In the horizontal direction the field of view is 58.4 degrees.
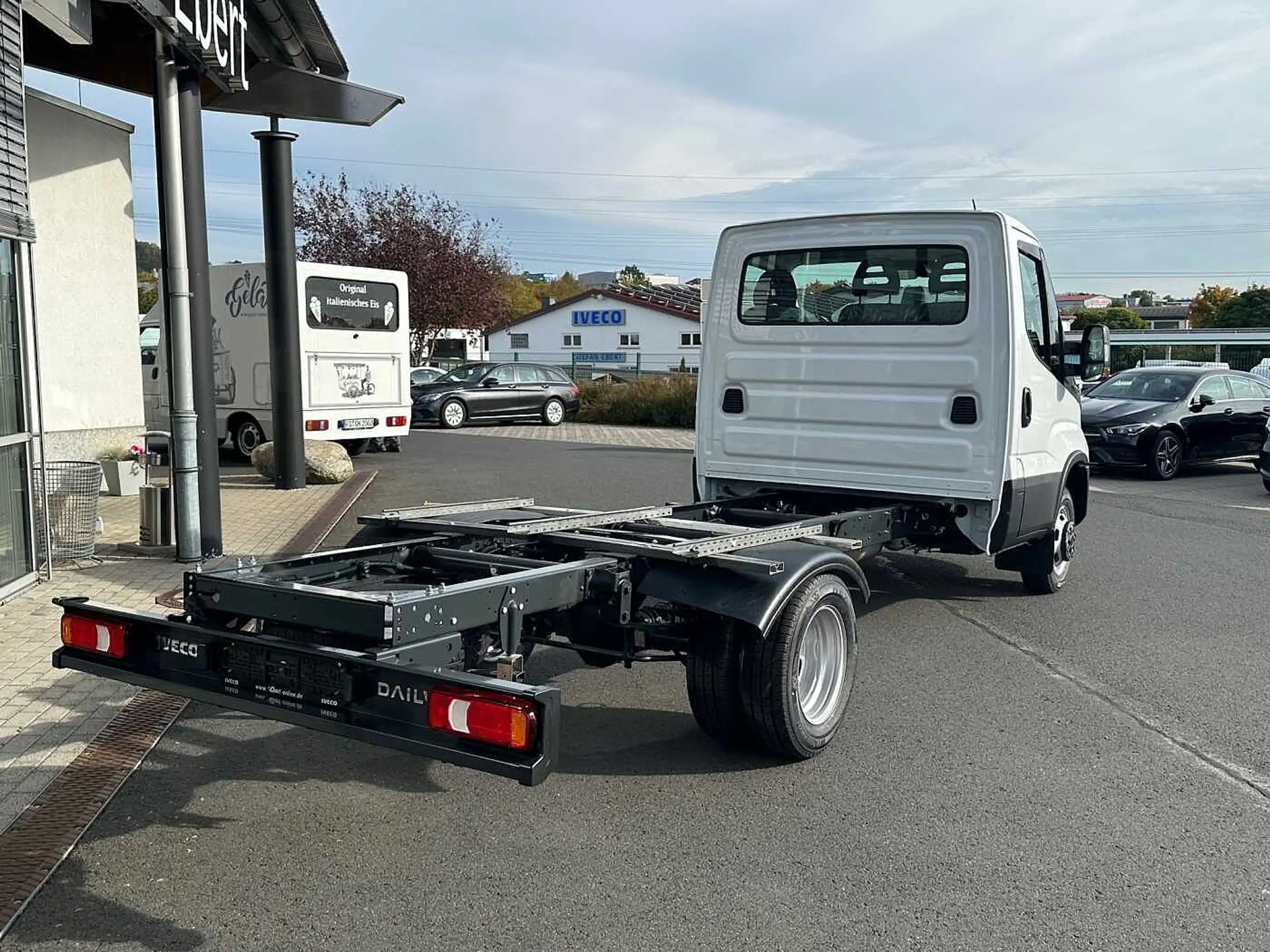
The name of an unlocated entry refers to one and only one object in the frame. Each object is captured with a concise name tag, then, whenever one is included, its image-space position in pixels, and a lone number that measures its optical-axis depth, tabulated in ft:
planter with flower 41.45
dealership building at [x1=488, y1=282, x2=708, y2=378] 186.09
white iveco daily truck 12.14
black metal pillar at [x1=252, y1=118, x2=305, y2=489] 42.98
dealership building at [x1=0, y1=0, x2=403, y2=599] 25.13
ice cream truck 53.52
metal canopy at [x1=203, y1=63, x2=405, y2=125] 39.81
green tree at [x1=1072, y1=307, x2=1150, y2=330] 232.32
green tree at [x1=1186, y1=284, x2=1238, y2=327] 262.47
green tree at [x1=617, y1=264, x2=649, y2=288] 345.14
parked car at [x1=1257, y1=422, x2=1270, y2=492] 46.85
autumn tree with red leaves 115.75
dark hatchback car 52.39
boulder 46.78
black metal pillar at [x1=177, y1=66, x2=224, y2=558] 27.63
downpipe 27.02
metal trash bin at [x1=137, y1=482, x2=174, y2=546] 29.27
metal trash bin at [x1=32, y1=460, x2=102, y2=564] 27.89
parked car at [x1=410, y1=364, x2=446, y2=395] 94.73
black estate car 85.71
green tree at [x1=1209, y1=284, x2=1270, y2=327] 230.07
